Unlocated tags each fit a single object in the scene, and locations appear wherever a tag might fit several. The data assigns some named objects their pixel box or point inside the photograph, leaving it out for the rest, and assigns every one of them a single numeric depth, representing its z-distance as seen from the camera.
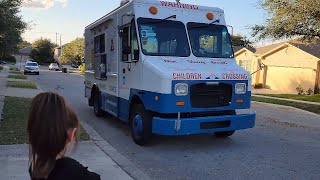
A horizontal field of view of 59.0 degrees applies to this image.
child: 1.36
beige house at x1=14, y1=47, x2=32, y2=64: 90.60
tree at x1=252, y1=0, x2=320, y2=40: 10.91
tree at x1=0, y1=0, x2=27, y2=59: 10.81
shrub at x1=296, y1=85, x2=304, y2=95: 20.82
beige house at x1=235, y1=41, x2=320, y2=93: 21.23
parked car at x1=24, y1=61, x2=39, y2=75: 32.53
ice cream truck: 5.37
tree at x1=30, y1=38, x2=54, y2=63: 73.33
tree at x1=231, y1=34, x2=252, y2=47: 50.22
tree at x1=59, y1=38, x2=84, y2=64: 60.89
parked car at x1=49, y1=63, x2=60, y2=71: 48.49
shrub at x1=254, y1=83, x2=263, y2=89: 24.91
